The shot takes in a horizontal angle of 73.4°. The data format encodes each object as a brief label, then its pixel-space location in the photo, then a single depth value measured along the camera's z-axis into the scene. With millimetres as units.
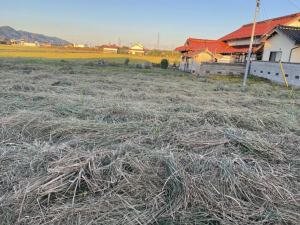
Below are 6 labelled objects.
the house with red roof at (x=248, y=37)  16984
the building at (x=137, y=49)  66875
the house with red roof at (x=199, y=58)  17339
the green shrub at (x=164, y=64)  22778
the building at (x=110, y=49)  64700
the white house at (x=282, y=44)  12421
